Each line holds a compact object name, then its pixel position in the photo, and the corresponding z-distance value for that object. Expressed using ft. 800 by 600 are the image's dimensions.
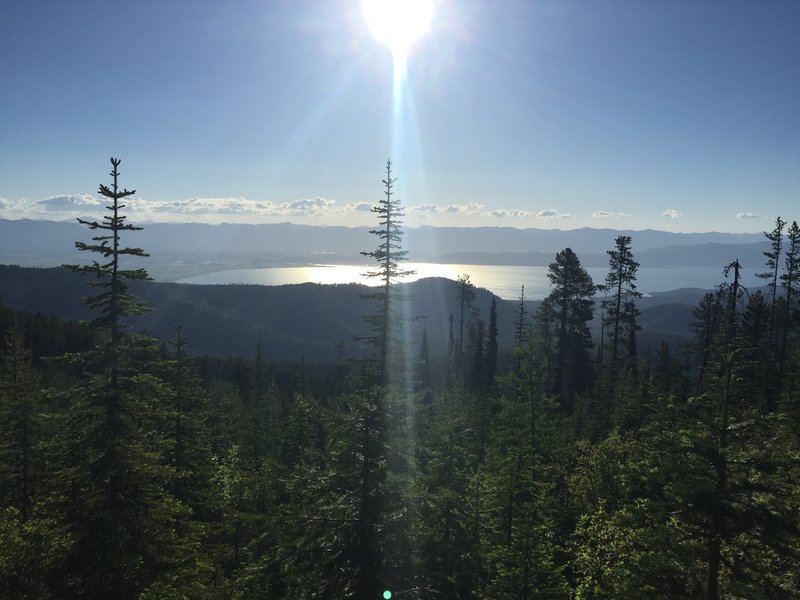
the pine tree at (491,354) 200.34
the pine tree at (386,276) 60.64
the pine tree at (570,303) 153.58
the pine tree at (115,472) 48.65
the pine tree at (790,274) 132.77
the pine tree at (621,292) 144.87
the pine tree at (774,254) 138.10
